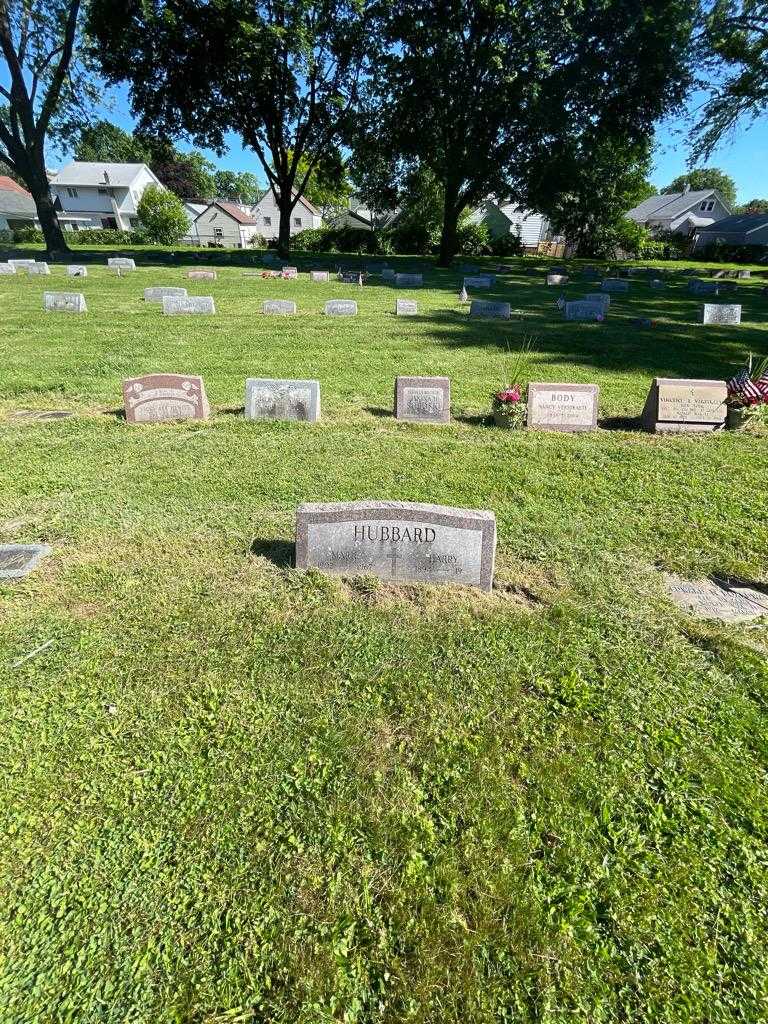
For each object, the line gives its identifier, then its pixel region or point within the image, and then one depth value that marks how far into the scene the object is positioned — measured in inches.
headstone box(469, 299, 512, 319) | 611.8
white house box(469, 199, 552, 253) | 2183.8
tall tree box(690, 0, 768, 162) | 940.0
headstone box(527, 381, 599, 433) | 282.4
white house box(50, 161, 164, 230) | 2477.9
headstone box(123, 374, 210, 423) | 277.4
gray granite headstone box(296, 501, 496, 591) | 148.0
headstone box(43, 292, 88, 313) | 567.5
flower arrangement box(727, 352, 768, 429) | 281.3
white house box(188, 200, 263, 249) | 2662.4
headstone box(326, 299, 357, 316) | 588.7
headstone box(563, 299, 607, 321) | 628.7
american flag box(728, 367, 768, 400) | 281.0
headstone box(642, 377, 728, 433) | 279.6
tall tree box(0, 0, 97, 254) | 1113.4
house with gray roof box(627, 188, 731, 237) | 2423.7
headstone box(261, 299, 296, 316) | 596.7
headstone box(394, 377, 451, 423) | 289.9
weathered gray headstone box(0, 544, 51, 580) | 155.5
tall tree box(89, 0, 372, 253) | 1009.5
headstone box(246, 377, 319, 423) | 283.0
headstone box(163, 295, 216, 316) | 574.9
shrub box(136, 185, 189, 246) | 2000.5
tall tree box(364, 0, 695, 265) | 967.0
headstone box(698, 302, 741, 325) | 613.6
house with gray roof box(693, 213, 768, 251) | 2018.9
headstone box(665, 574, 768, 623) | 147.4
